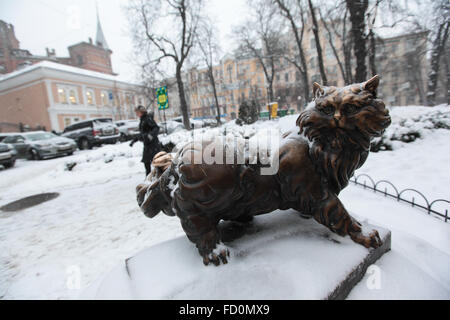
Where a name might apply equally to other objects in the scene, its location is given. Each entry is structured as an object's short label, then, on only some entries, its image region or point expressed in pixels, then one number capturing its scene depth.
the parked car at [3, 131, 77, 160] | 11.77
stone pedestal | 1.18
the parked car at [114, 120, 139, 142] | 17.50
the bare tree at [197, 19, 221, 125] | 18.42
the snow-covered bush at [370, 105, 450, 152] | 6.12
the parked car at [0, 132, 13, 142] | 12.91
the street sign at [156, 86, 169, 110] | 9.82
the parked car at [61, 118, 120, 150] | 14.76
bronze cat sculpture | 1.22
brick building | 40.62
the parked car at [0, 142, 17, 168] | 10.09
